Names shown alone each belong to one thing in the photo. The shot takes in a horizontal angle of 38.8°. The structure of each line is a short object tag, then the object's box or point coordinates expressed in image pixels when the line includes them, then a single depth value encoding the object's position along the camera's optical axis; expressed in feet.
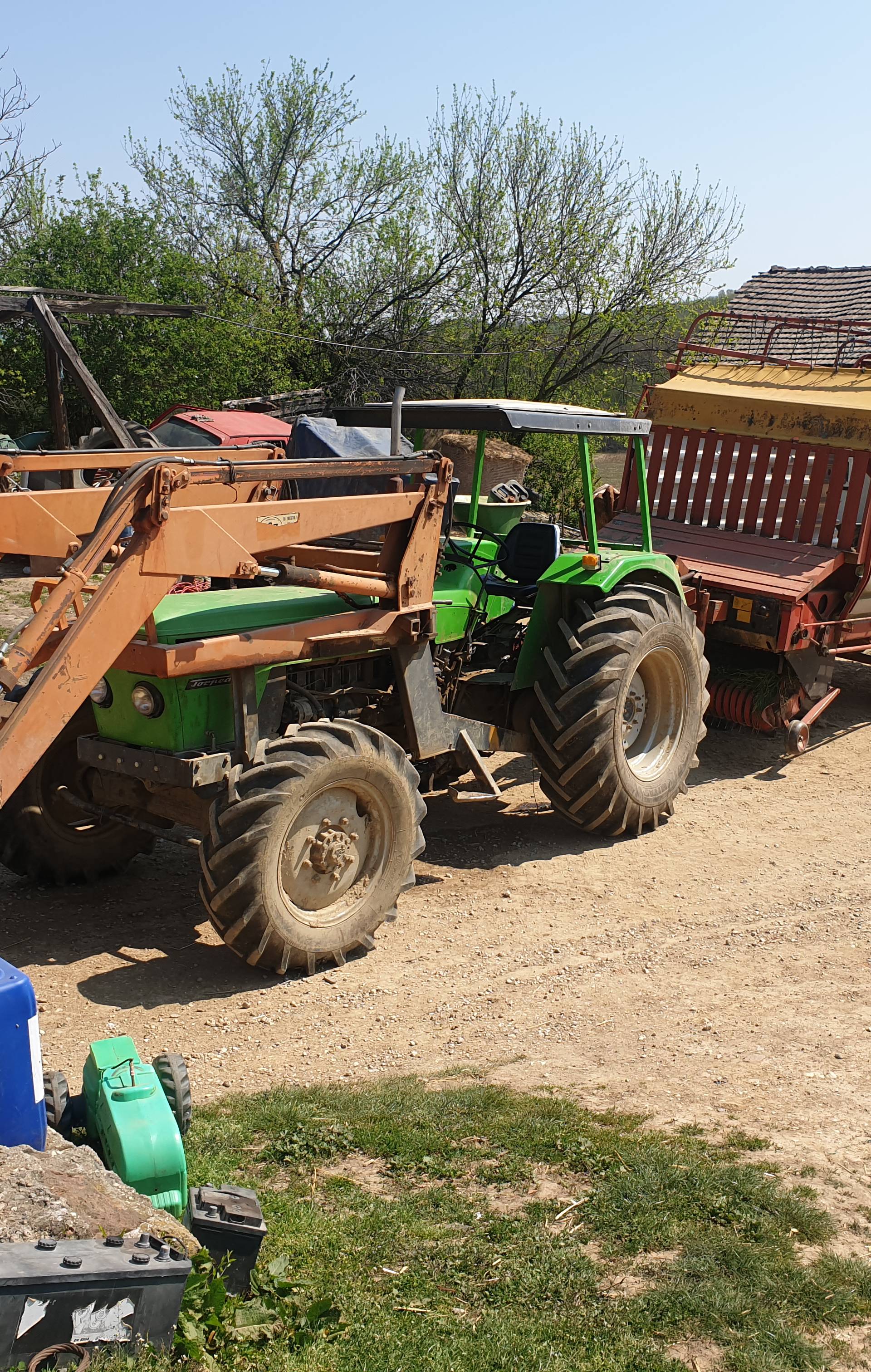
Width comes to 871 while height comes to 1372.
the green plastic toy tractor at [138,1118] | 10.57
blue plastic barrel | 9.84
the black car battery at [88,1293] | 7.88
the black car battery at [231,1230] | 9.75
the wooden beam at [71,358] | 44.06
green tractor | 16.35
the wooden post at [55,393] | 44.79
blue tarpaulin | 20.44
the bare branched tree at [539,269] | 64.95
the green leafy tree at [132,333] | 57.41
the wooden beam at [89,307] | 44.93
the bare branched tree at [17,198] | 61.87
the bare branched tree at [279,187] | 68.90
